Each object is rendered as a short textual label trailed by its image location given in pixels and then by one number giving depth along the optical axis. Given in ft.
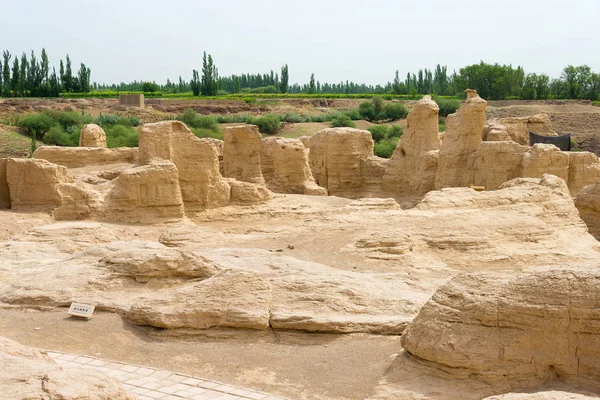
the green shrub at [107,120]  148.25
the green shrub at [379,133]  147.54
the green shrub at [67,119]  148.36
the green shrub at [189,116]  161.38
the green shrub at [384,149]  120.82
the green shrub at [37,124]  141.08
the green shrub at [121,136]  114.42
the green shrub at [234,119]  181.06
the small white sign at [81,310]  28.09
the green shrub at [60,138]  132.77
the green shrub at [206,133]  138.47
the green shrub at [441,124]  162.96
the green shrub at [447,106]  196.54
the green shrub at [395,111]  195.42
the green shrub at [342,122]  170.94
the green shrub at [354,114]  196.33
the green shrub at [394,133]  148.25
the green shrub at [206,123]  157.07
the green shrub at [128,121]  148.46
